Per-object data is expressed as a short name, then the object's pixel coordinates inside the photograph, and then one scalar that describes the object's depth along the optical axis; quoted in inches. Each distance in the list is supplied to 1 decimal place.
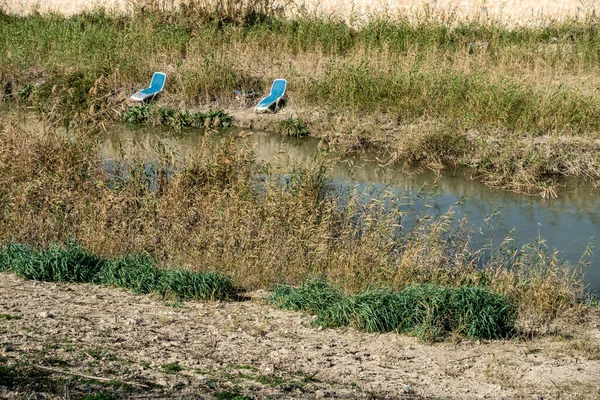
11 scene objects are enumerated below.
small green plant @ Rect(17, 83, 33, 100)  1354.6
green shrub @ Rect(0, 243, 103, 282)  605.0
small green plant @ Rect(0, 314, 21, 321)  495.2
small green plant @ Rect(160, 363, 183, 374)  428.5
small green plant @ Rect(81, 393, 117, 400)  375.6
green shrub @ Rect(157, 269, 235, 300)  578.6
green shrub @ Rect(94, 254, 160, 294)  588.1
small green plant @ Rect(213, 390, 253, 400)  396.5
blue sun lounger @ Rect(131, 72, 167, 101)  1332.4
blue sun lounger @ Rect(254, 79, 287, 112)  1285.7
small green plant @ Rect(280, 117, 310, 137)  1225.4
